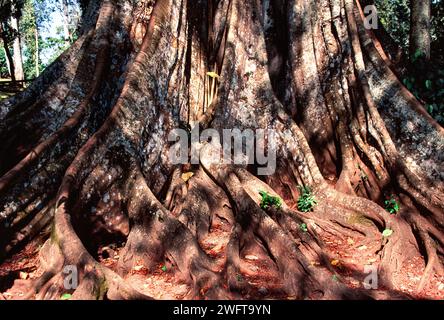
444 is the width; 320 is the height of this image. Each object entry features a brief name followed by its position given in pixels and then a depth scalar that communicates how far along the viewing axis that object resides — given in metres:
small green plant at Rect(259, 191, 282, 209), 3.98
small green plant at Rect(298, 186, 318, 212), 4.34
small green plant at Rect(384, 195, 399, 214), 4.08
